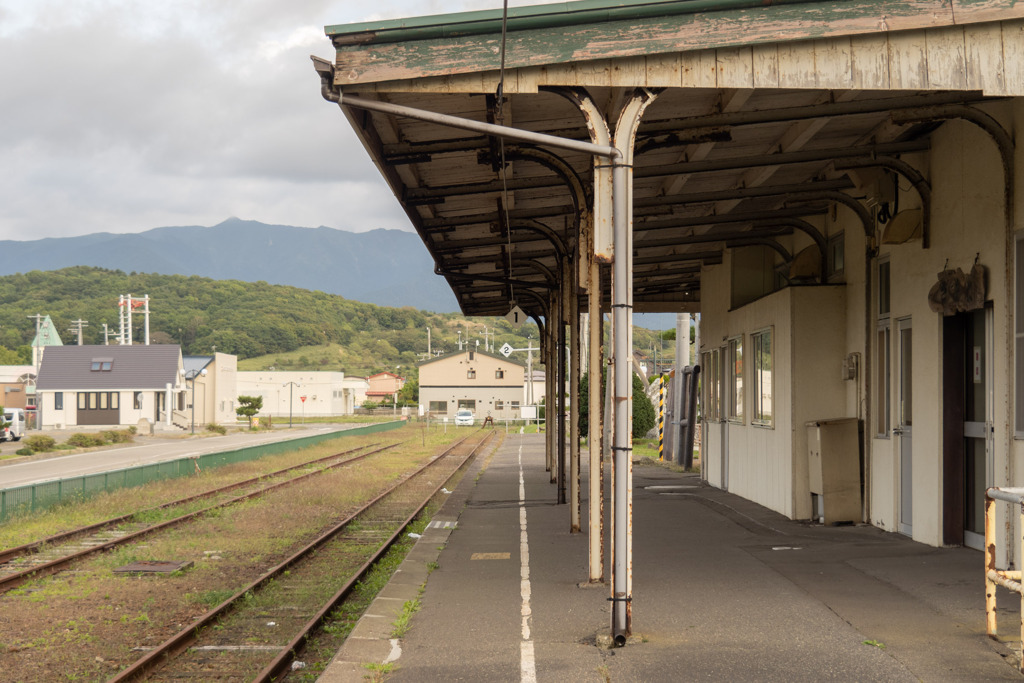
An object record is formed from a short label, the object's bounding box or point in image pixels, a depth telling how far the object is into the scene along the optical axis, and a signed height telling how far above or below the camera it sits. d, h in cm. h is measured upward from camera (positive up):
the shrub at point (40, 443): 3777 -207
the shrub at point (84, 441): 4162 -220
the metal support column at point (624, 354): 670 +22
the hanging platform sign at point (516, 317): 1948 +133
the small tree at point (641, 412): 3834 -93
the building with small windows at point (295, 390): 10112 -30
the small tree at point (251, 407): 7144 -143
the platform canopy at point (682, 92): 682 +226
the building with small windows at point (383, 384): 13450 +40
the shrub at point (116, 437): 4547 -222
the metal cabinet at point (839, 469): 1212 -95
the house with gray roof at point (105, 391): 6469 -26
